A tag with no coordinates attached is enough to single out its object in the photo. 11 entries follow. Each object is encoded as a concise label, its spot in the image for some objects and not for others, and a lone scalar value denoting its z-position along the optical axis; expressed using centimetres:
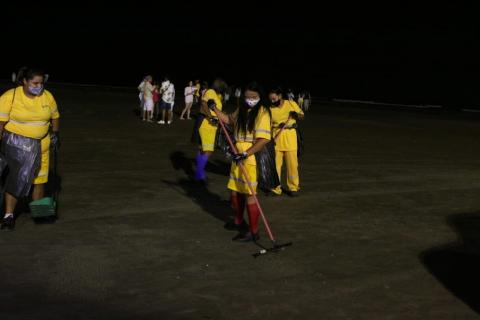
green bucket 850
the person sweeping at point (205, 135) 1188
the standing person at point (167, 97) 2467
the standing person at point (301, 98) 3726
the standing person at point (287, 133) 1134
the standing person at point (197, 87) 2908
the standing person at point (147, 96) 2495
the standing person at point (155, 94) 2617
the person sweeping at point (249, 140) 798
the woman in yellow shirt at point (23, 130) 830
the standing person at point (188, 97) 2739
